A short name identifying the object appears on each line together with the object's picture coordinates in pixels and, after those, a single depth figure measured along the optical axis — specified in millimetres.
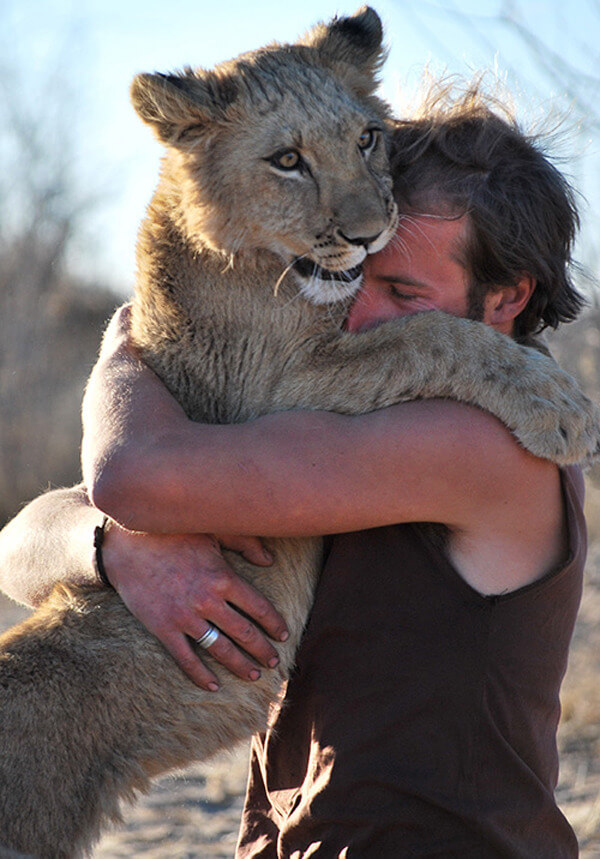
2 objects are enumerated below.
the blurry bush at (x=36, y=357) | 26078
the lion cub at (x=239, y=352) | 5156
